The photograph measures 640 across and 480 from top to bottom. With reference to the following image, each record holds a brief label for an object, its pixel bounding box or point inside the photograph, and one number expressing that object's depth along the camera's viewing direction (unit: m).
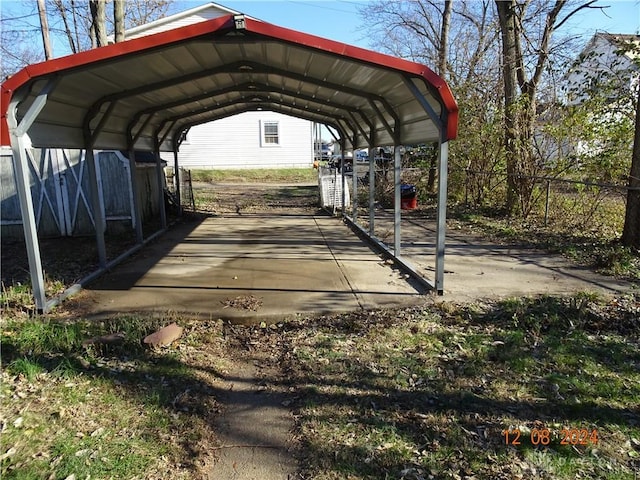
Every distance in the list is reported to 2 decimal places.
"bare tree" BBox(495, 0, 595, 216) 10.66
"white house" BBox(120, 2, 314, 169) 24.89
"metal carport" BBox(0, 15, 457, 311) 4.60
